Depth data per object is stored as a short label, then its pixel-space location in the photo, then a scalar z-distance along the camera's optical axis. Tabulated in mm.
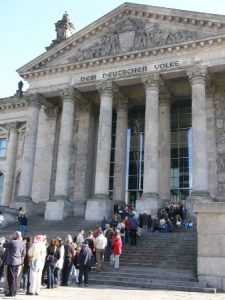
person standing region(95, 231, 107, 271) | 16656
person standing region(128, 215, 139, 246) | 19797
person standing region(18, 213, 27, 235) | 24958
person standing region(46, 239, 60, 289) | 13430
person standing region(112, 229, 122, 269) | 16828
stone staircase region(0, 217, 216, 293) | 14703
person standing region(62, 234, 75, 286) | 14320
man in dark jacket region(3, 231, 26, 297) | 11289
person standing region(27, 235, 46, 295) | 11969
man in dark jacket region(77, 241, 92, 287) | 14234
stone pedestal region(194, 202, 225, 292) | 14297
